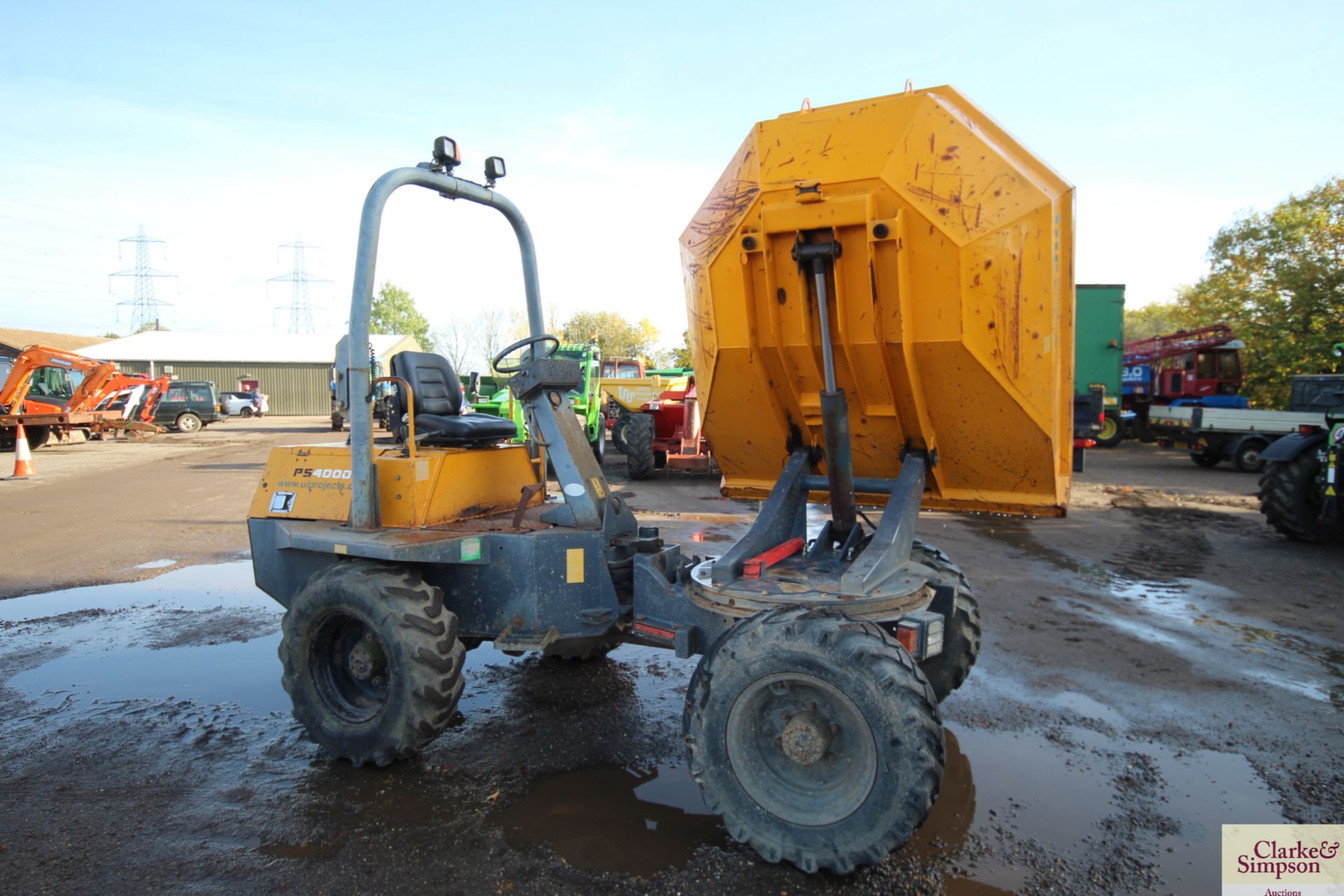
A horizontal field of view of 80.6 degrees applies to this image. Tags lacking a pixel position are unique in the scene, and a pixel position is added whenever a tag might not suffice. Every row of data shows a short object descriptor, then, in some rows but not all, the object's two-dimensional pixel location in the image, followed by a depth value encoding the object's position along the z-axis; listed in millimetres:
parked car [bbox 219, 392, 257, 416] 37812
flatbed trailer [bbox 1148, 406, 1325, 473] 15555
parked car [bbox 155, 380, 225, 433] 29250
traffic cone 14969
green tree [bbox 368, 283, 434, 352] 74875
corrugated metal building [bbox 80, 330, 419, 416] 46688
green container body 19391
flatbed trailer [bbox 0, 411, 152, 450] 20625
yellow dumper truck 2973
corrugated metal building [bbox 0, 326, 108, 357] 38938
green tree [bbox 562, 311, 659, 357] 55625
